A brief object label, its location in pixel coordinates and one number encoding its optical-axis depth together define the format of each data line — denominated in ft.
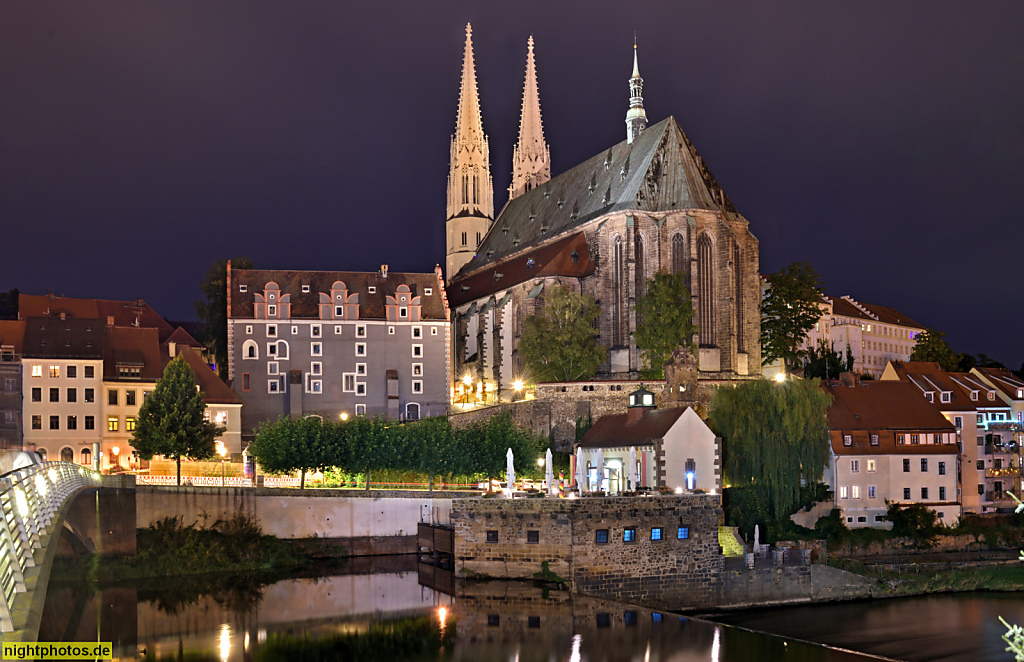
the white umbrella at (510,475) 149.38
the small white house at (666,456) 160.56
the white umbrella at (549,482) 150.90
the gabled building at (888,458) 189.47
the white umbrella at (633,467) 162.42
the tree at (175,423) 182.91
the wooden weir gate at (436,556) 147.95
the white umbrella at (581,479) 154.62
